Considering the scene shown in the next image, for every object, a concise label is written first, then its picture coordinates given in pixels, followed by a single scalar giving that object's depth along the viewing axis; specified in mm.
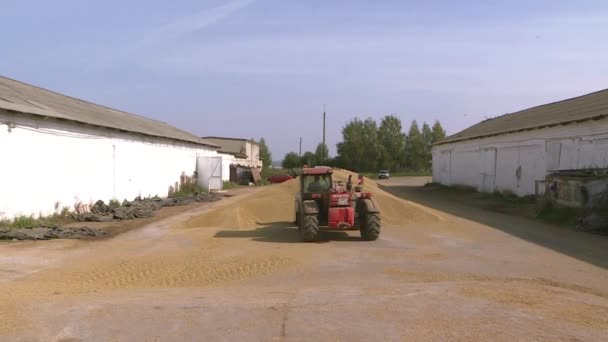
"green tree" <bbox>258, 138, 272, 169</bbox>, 92250
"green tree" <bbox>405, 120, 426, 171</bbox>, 86250
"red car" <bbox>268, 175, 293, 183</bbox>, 49481
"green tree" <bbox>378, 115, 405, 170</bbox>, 84812
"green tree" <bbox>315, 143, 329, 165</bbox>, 77862
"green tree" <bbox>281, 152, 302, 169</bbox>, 85938
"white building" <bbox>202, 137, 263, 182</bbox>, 46938
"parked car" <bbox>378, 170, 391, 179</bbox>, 65875
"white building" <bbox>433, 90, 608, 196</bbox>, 19828
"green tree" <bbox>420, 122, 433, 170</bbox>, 86250
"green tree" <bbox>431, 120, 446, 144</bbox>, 88375
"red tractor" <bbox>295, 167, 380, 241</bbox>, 12500
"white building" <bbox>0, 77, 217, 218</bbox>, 15031
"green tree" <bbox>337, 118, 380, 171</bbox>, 84625
